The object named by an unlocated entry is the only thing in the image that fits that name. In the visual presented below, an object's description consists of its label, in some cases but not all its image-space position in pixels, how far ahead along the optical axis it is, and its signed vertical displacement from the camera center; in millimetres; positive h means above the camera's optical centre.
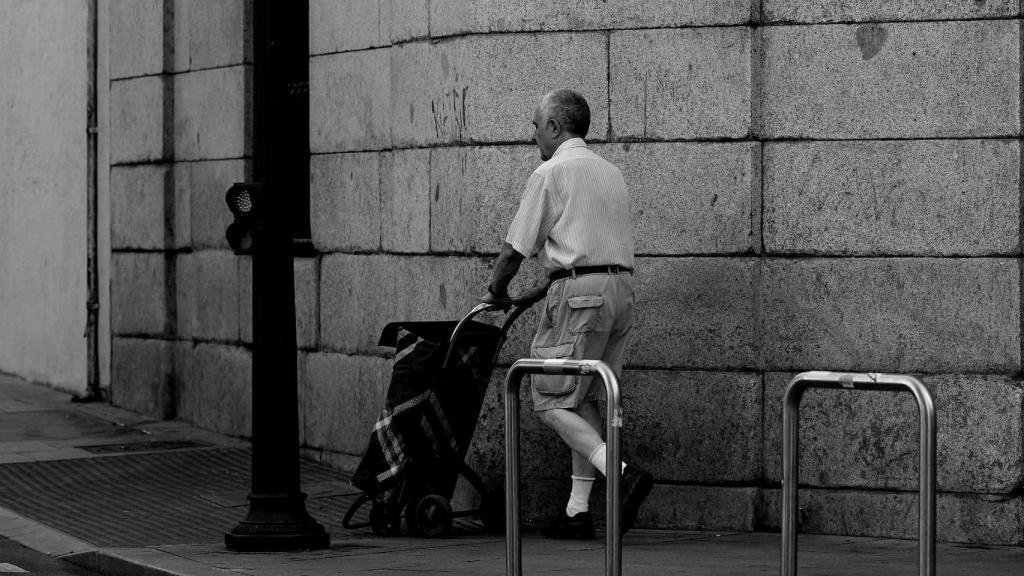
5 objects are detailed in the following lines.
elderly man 15273 -363
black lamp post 15195 -709
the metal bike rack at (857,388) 9633 -773
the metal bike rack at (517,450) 10898 -891
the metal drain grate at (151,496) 16859 -1760
